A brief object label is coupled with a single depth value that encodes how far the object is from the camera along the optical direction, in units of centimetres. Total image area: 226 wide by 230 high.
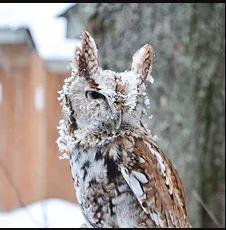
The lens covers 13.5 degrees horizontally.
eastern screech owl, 301
